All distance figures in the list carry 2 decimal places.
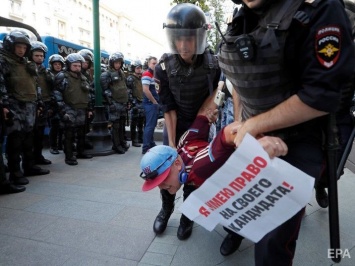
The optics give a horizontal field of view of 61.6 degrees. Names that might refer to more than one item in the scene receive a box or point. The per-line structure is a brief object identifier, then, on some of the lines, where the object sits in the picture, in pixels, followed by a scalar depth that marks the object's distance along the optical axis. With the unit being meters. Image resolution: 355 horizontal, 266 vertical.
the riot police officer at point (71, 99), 5.20
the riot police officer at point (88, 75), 6.34
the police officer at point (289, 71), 1.02
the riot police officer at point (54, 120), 5.76
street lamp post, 5.80
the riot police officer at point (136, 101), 7.01
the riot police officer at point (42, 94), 5.02
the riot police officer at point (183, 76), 2.01
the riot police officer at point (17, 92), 3.96
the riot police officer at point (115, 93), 6.01
